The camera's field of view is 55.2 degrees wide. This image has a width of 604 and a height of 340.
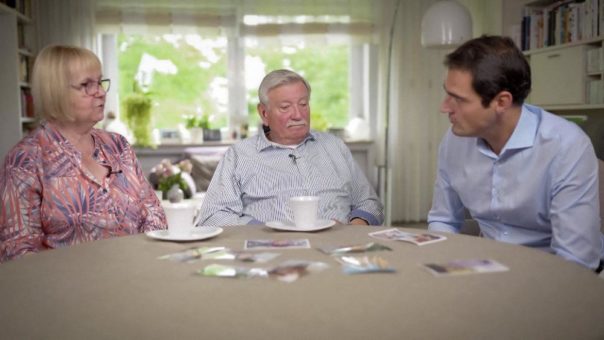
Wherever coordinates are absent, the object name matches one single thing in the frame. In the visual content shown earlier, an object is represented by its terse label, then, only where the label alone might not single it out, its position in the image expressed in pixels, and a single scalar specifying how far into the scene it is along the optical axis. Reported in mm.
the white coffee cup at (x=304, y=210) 1431
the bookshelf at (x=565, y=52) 3951
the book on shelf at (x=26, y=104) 4969
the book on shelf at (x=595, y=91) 3918
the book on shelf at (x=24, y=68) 4961
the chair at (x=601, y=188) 1766
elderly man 2086
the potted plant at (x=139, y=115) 5387
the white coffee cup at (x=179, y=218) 1352
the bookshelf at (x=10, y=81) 4656
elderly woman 1658
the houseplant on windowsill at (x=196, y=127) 5734
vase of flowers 3834
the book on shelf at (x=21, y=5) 4746
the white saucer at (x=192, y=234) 1321
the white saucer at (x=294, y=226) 1432
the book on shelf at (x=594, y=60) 3918
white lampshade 3514
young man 1508
